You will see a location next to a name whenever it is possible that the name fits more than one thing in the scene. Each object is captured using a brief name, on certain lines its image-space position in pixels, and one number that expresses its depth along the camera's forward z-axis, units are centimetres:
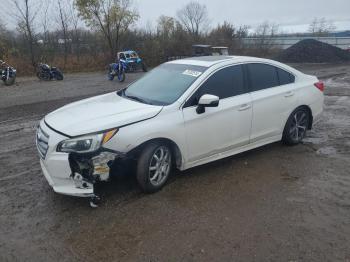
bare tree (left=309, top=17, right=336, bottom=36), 4902
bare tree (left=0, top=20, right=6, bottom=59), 2550
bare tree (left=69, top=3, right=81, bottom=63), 3081
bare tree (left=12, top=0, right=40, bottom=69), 2494
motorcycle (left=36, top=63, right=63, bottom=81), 1955
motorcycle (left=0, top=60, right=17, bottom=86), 1724
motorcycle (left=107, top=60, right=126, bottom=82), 1805
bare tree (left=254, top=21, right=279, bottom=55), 3648
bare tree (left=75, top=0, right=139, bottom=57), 2908
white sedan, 402
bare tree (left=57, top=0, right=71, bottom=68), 2978
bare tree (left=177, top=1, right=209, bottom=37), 3607
